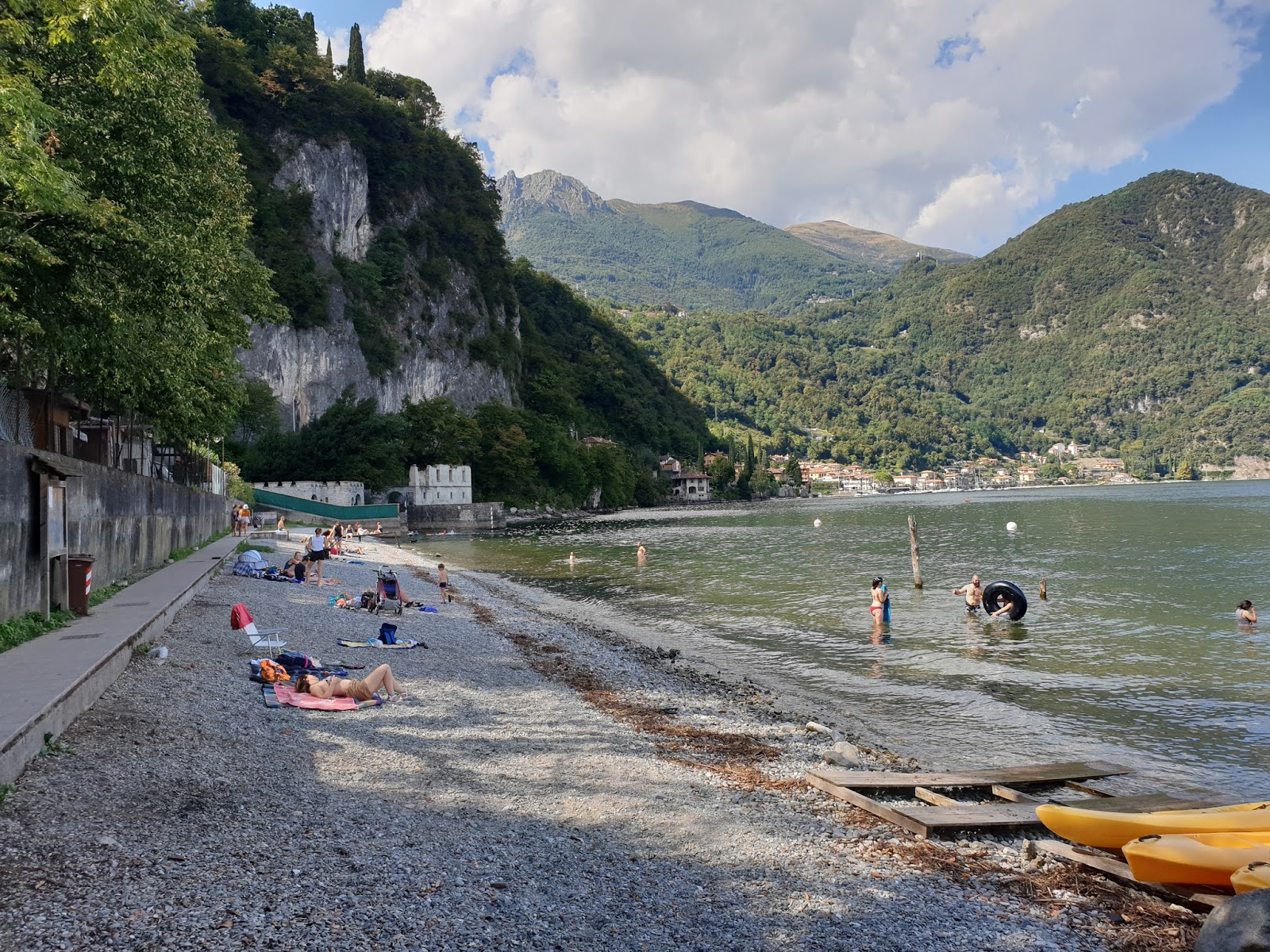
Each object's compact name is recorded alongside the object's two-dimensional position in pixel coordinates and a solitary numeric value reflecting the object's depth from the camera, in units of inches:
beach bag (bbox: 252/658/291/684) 429.4
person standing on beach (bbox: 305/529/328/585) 1009.5
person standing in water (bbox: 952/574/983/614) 959.0
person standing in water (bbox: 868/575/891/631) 875.4
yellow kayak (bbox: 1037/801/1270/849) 277.1
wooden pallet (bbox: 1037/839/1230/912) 237.8
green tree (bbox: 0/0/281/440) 421.4
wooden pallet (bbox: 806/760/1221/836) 299.7
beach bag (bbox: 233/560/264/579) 928.9
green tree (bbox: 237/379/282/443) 2896.2
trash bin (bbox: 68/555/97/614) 505.7
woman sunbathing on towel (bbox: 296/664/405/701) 414.0
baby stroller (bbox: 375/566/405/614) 800.3
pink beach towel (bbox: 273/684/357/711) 398.3
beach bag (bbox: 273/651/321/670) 465.7
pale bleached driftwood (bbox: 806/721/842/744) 463.8
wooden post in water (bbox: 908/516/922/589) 1216.8
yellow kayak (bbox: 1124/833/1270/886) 243.6
